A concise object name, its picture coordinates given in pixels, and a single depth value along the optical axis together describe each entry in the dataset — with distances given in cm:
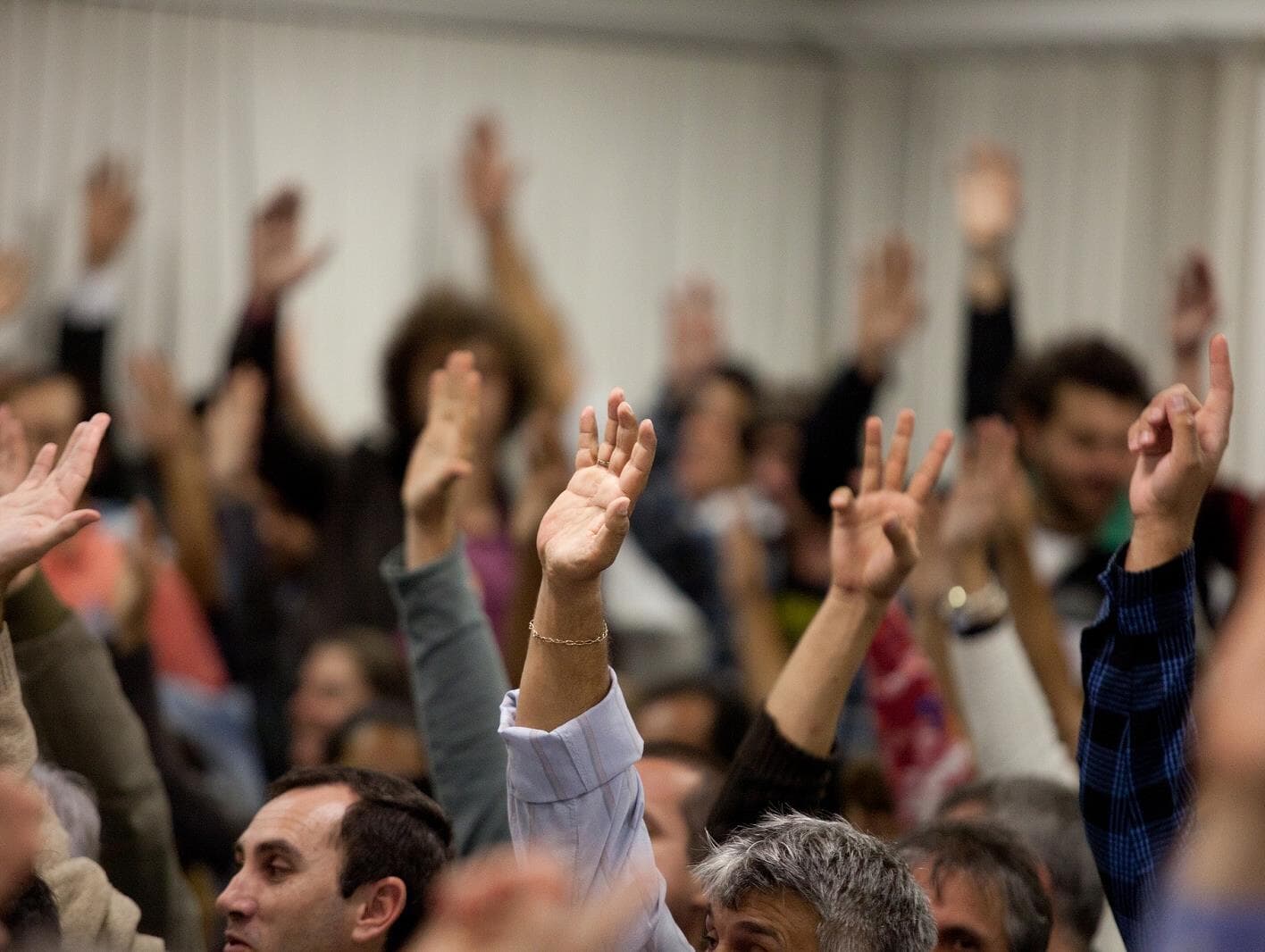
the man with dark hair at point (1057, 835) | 459
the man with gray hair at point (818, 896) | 409
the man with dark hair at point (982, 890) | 432
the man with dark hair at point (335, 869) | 426
